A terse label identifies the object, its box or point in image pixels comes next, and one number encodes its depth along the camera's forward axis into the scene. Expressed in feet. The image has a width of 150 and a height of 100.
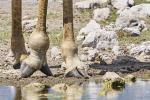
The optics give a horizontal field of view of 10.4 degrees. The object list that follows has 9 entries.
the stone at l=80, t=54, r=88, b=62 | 76.77
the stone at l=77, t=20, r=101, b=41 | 91.09
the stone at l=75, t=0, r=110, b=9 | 109.60
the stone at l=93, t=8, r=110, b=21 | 104.53
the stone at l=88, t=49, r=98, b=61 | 76.95
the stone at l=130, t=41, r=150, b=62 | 80.46
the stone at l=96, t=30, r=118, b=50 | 85.81
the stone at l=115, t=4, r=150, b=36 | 97.04
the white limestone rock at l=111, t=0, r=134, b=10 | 109.19
